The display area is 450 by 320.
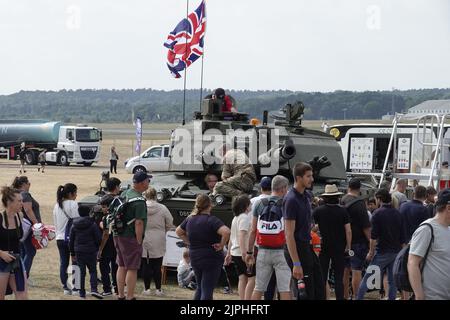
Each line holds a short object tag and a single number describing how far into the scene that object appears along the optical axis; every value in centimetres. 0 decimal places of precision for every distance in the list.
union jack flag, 2670
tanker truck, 5662
